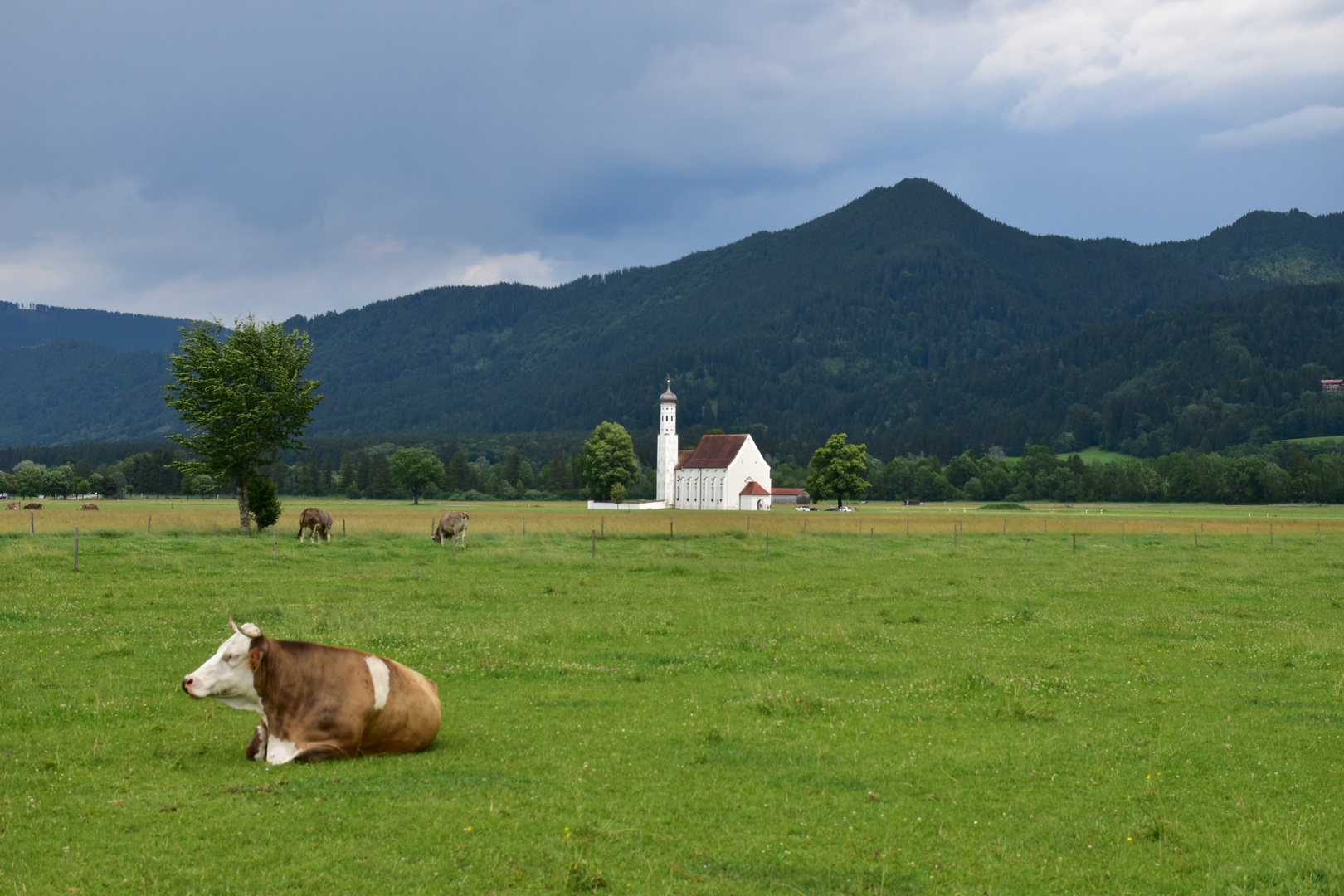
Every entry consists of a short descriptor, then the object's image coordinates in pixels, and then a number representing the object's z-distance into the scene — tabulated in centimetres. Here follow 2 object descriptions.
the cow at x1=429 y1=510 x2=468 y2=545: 4634
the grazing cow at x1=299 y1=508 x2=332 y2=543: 4578
